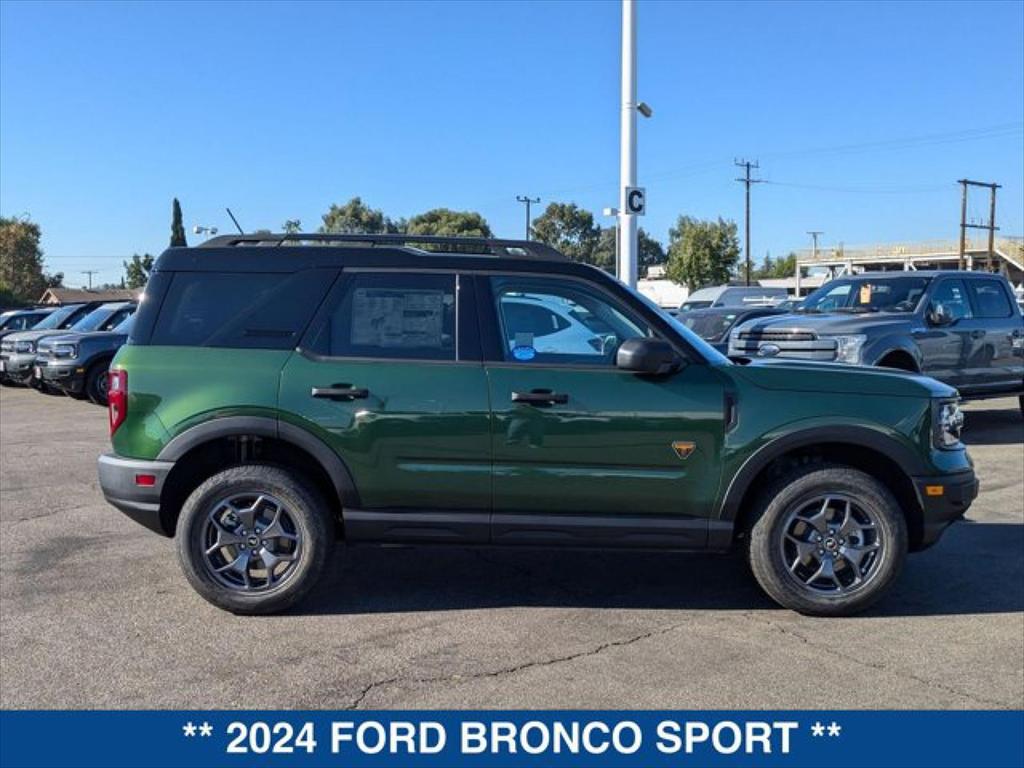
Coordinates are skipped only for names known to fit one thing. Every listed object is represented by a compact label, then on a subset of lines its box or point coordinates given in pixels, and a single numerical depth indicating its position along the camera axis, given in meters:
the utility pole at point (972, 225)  58.46
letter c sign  13.13
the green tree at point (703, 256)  62.31
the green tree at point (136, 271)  82.62
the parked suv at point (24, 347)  17.34
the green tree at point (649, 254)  92.51
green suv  4.68
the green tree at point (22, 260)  82.38
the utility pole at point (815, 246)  95.81
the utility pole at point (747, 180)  64.75
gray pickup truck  9.92
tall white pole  13.20
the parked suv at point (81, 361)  15.25
